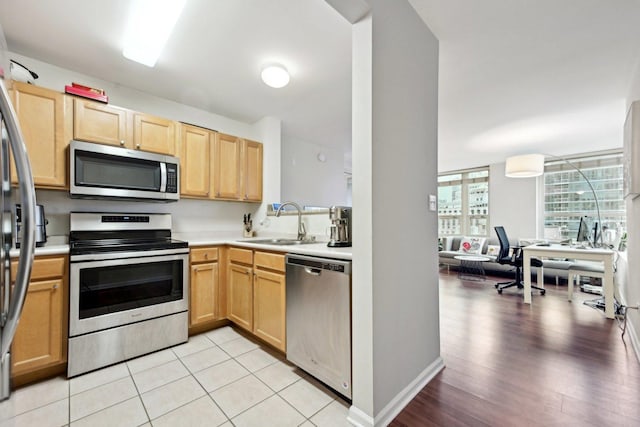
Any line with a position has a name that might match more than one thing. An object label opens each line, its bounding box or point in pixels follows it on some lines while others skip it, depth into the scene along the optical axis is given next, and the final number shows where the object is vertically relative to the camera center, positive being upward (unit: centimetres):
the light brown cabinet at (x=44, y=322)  167 -69
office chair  405 -72
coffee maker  202 -9
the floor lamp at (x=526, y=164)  416 +80
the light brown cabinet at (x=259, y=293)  197 -64
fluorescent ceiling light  169 +131
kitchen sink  259 -26
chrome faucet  265 -15
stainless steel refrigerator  74 -4
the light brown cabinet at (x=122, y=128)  219 +78
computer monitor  394 -27
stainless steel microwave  210 +36
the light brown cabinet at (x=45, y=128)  195 +66
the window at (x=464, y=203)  632 +30
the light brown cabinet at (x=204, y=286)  240 -65
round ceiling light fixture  233 +123
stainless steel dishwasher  150 -63
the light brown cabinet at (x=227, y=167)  301 +56
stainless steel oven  184 -58
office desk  295 -50
